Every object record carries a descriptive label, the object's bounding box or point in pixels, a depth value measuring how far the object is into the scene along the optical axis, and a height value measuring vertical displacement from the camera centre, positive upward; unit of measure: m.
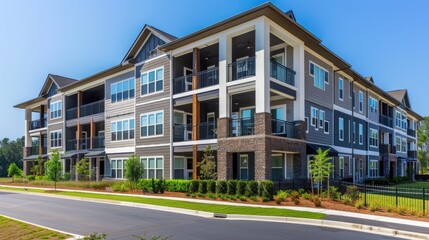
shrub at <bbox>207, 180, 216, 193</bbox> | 22.09 -3.17
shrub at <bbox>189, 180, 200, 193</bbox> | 22.95 -3.23
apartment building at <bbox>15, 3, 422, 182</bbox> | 22.61 +2.65
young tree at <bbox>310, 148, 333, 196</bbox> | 19.20 -1.70
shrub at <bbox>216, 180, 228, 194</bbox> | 21.50 -3.08
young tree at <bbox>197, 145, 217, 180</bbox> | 23.42 -1.96
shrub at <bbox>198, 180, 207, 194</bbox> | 22.55 -3.24
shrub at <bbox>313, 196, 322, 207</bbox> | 17.28 -3.24
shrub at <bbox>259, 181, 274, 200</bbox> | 19.42 -2.93
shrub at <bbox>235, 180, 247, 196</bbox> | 20.62 -3.05
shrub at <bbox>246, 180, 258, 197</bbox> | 20.17 -3.01
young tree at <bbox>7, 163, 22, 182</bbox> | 44.75 -4.42
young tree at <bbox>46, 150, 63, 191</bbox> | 31.84 -2.85
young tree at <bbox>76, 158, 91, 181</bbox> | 34.19 -3.23
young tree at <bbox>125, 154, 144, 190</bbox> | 26.52 -2.54
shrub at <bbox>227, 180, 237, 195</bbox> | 21.08 -3.02
